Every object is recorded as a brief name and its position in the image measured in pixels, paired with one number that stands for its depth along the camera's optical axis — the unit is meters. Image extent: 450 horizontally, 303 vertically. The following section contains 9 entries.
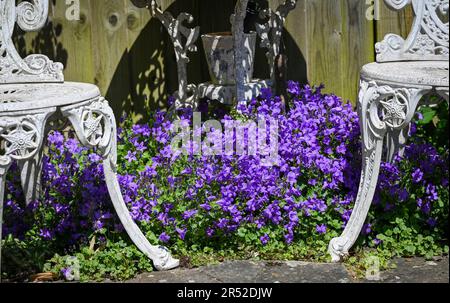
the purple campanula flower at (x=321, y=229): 3.62
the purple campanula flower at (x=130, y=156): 3.94
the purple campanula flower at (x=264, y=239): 3.60
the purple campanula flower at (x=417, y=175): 3.66
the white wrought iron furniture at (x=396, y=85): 3.12
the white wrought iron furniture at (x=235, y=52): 4.20
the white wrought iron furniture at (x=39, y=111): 2.98
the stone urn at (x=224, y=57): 4.26
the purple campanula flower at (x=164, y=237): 3.60
